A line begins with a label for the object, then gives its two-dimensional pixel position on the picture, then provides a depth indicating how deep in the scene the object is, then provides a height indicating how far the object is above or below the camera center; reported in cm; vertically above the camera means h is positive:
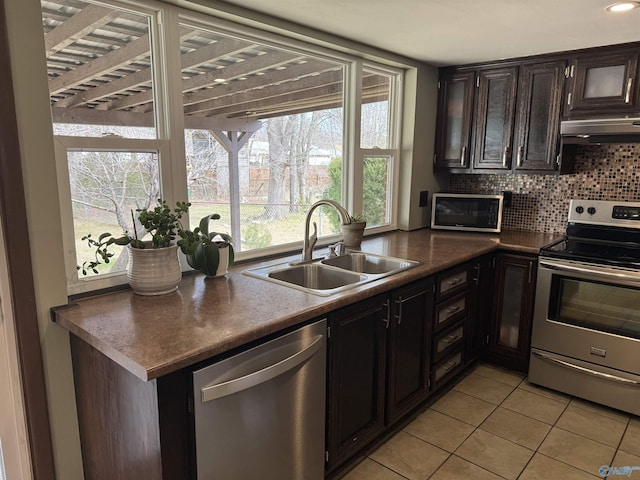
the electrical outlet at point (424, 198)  359 -26
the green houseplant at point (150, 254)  179 -37
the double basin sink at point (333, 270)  224 -57
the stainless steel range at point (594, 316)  249 -87
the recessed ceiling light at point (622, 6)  204 +74
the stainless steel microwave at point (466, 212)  329 -35
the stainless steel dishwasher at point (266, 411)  142 -86
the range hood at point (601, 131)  253 +21
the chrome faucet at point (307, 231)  244 -37
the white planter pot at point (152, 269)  179 -43
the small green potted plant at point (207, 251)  198 -40
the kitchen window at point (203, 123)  179 +20
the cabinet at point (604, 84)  274 +52
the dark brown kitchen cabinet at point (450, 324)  257 -95
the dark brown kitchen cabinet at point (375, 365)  192 -96
